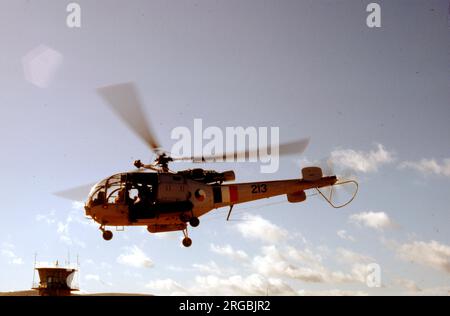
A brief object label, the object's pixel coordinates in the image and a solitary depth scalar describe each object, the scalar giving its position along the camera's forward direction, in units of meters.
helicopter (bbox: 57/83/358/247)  23.14
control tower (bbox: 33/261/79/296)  60.84
